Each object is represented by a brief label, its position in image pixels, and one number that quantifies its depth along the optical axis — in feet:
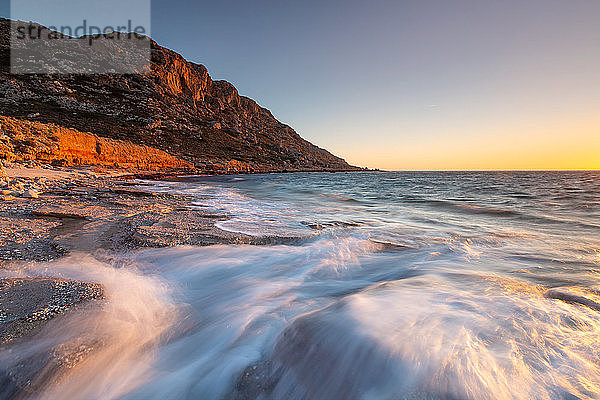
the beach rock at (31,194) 21.19
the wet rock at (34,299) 5.40
